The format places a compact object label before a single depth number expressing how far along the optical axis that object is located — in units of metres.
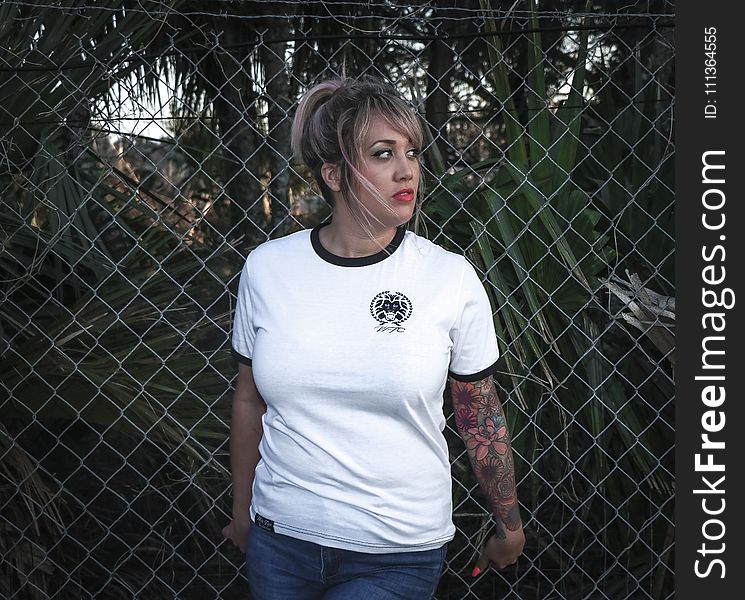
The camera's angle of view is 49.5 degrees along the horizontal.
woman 1.56
